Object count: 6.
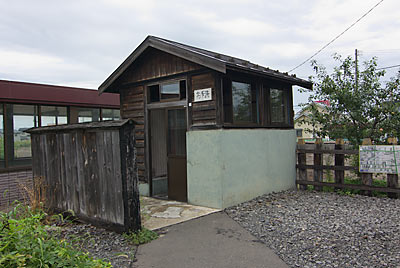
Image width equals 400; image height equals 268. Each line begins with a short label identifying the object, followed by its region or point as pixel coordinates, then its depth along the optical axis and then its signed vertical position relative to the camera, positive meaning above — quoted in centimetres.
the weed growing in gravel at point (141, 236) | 438 -151
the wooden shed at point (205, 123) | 628 +22
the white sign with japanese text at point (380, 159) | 679 -74
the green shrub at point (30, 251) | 215 -85
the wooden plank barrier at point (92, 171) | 453 -58
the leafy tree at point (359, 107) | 789 +54
